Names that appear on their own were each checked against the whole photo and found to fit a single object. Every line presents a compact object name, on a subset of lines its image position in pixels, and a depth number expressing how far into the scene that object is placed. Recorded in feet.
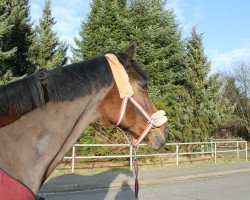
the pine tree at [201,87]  81.00
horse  7.76
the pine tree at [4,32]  58.08
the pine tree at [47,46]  72.77
